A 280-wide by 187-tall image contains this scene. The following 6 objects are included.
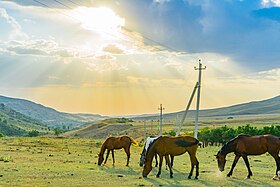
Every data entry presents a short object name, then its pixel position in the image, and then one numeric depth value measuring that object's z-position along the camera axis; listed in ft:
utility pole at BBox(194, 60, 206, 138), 130.11
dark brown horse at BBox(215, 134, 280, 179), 67.62
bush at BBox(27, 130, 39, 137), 386.56
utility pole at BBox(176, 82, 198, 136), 127.95
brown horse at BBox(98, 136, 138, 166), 91.96
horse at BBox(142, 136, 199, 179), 68.23
